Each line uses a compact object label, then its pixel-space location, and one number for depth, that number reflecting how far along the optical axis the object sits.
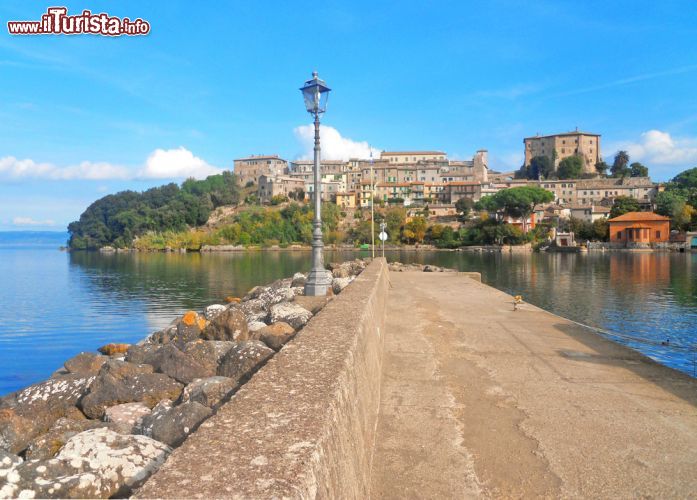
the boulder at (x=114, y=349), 13.77
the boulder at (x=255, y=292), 23.02
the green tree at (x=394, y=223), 120.25
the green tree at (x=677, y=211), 102.06
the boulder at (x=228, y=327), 9.52
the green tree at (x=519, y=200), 108.69
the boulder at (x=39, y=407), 6.14
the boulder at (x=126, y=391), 6.51
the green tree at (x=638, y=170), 139.75
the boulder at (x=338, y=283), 16.14
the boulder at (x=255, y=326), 10.30
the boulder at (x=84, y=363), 9.88
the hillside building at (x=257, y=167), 169.00
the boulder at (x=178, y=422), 4.47
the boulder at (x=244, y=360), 6.57
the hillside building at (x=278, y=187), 150.38
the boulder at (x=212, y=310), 15.94
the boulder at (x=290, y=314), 9.74
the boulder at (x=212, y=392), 5.17
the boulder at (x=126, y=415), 5.52
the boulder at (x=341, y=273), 22.13
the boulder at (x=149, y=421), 4.81
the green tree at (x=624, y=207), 109.12
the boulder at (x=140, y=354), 8.41
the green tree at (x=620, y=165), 143.98
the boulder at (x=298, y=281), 19.74
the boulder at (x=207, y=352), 7.44
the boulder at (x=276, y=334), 7.65
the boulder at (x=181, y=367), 7.13
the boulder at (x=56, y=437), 4.99
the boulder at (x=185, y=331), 10.15
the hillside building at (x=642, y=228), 99.06
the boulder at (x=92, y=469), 3.37
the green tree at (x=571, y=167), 141.12
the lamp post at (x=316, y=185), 14.06
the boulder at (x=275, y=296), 15.82
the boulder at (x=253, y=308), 13.06
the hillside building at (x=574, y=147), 148.12
